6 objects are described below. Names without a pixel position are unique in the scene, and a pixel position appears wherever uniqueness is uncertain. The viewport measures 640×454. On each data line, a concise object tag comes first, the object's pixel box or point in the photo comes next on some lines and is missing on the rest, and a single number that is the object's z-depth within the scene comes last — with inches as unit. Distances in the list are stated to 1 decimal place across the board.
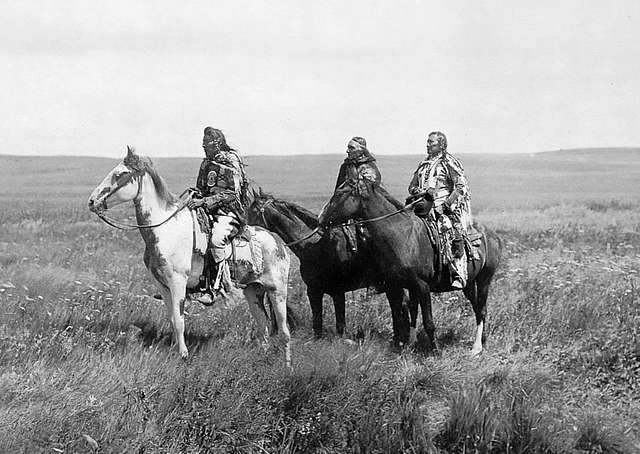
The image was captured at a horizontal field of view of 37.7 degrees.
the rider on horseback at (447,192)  455.2
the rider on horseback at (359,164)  438.0
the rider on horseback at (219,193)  416.2
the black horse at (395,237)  431.2
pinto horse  389.1
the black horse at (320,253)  448.1
